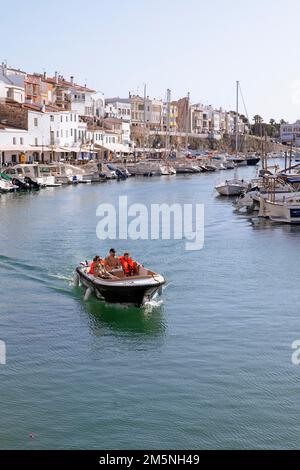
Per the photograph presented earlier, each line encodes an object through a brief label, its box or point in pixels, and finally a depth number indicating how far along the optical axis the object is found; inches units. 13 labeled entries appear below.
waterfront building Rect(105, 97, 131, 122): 5453.7
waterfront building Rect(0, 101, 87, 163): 3299.7
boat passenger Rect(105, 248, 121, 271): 983.6
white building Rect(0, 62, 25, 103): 3639.3
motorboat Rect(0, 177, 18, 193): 2546.8
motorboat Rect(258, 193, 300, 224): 1724.9
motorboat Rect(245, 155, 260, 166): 5142.7
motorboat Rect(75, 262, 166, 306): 888.9
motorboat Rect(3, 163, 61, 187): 2755.9
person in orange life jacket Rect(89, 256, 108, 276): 940.6
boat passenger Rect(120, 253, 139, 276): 940.6
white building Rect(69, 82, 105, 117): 4633.4
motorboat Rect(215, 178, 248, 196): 2489.1
